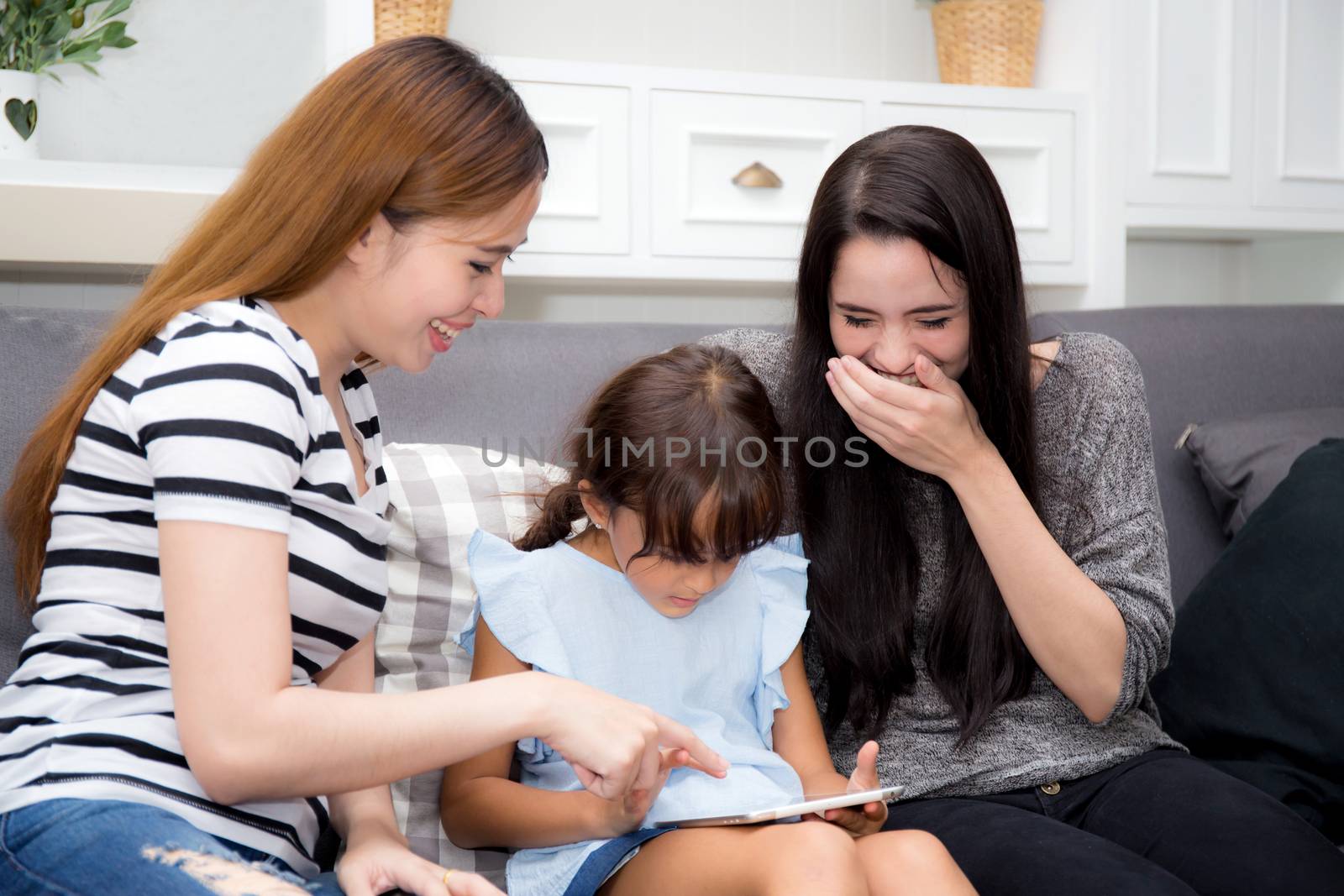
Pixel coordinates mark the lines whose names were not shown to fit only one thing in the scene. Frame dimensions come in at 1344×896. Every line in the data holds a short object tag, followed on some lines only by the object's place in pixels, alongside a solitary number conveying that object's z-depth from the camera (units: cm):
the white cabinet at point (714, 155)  208
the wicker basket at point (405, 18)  196
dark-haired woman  130
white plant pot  180
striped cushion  129
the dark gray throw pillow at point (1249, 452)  174
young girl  107
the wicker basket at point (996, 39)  235
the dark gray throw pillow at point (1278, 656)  144
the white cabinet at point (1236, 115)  237
